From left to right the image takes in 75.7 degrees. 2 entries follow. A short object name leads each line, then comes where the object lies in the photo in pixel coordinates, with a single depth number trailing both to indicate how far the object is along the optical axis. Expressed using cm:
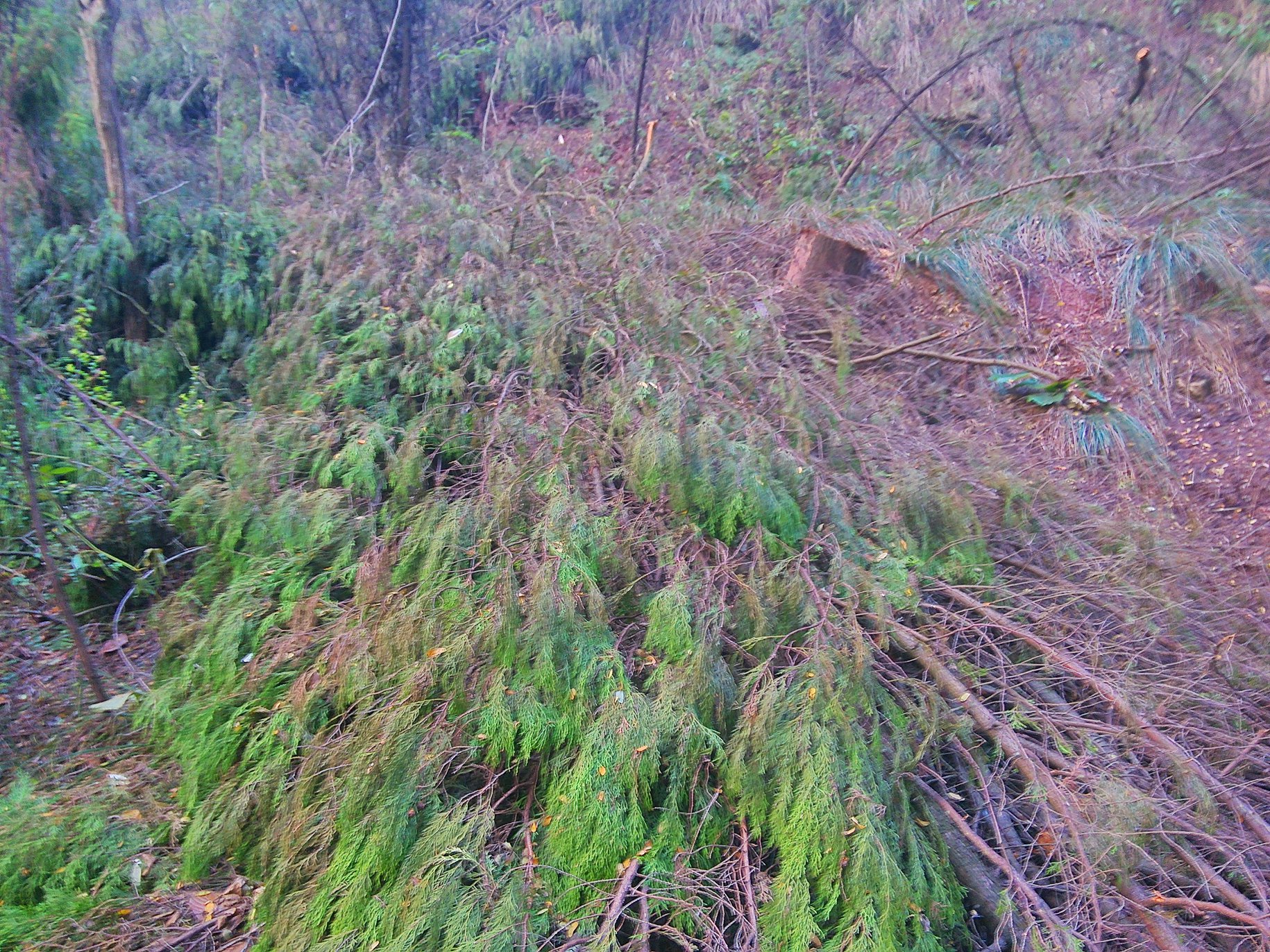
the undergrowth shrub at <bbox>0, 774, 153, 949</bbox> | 281
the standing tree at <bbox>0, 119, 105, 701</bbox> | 341
